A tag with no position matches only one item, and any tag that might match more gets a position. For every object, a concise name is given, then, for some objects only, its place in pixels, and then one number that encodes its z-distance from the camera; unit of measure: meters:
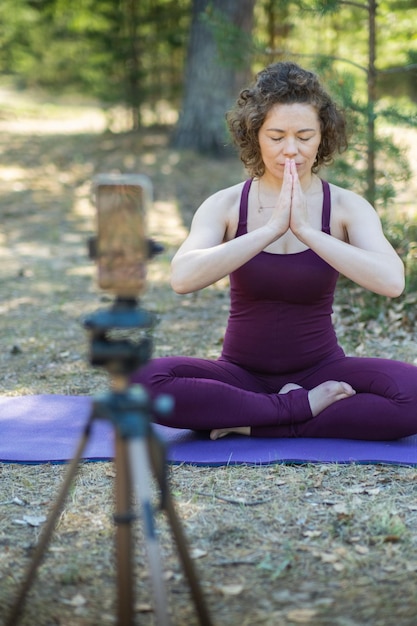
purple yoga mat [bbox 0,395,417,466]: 3.27
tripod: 1.73
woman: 3.29
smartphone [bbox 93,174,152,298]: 1.81
